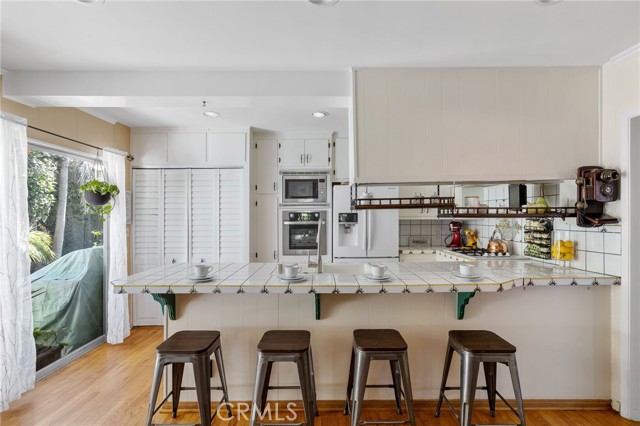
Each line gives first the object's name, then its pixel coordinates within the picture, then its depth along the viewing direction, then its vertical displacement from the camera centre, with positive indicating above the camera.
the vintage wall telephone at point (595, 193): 2.22 +0.11
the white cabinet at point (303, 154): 4.07 +0.69
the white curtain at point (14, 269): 2.33 -0.42
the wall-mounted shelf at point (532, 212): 2.41 -0.02
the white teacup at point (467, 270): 2.17 -0.40
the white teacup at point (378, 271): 2.12 -0.39
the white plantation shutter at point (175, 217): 3.93 -0.07
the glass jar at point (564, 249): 2.54 -0.31
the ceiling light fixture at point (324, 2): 1.62 +1.02
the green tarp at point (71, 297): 2.92 -0.83
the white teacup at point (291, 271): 2.13 -0.39
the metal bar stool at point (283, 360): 1.85 -0.85
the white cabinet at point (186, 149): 3.92 +0.73
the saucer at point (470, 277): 2.14 -0.44
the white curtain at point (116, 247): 3.53 -0.39
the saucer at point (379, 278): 2.11 -0.43
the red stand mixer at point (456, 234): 4.34 -0.32
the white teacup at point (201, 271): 2.15 -0.39
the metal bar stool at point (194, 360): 1.86 -0.85
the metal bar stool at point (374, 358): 1.88 -0.86
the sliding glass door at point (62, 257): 2.85 -0.44
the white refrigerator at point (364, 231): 3.99 -0.25
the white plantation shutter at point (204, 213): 3.94 -0.03
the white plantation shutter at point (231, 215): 3.94 -0.05
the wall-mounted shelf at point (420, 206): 2.39 +0.03
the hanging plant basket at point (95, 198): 3.12 +0.13
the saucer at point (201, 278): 2.12 -0.44
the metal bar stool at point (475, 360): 1.88 -0.87
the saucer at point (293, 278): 2.12 -0.43
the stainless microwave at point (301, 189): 4.05 +0.26
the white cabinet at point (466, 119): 2.39 +0.66
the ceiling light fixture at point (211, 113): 3.38 +1.00
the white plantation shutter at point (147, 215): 3.93 -0.05
